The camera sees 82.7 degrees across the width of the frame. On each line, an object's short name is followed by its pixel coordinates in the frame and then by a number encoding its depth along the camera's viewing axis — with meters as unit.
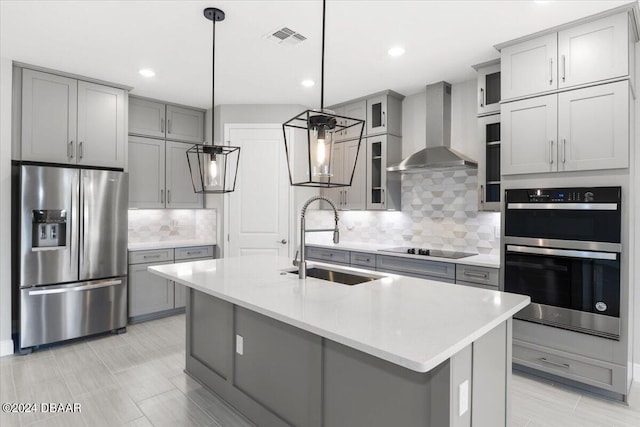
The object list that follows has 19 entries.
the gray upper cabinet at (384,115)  4.23
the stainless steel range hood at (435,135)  3.63
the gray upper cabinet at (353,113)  4.45
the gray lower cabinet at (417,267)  3.16
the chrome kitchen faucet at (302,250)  2.33
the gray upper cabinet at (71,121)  3.46
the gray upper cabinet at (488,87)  3.30
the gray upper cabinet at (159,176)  4.44
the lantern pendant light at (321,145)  1.60
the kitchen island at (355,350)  1.41
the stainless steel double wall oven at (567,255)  2.51
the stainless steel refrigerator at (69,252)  3.33
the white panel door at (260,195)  4.70
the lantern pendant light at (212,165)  2.29
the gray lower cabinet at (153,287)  4.20
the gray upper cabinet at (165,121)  4.44
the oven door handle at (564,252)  2.51
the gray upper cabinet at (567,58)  2.50
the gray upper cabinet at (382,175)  4.23
